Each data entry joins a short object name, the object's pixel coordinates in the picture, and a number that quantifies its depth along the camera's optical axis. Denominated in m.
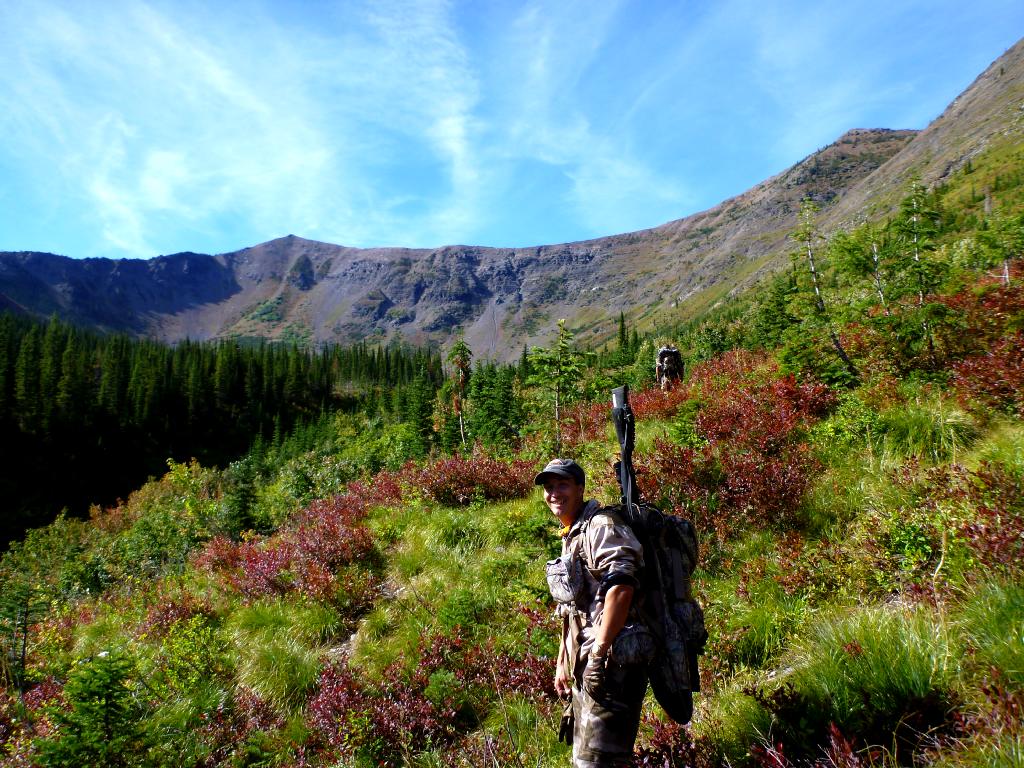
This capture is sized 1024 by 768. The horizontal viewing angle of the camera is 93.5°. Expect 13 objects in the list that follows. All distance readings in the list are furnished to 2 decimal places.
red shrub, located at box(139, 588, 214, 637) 7.29
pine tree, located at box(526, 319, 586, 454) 10.22
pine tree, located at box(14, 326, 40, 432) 59.84
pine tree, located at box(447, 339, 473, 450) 17.14
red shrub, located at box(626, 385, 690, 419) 11.35
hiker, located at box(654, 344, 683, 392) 16.05
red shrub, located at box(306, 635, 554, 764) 4.53
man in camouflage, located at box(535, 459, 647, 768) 2.79
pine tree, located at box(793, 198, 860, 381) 8.99
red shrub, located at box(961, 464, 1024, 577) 3.33
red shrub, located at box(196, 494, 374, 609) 7.44
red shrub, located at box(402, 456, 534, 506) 10.11
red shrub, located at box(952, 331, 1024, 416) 5.50
